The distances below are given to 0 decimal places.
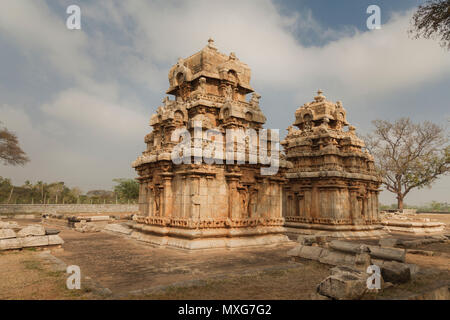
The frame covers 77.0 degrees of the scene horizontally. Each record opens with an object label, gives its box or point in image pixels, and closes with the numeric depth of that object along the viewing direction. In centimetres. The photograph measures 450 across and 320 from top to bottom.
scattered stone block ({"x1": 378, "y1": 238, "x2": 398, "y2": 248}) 1230
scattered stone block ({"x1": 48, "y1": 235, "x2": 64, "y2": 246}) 1105
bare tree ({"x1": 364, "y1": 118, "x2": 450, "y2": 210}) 3538
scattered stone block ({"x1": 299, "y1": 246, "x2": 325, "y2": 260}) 868
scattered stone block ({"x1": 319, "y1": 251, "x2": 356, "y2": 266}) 782
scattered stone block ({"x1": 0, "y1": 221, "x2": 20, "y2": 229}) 1278
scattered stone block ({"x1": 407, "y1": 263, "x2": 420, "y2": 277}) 687
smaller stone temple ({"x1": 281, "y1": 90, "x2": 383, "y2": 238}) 1770
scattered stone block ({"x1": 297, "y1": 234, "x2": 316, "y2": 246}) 1020
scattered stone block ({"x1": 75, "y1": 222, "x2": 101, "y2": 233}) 1818
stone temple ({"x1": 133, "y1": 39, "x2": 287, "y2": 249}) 1164
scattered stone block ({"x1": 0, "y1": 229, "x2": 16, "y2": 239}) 1038
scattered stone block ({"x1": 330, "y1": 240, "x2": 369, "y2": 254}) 757
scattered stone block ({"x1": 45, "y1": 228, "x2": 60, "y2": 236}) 1179
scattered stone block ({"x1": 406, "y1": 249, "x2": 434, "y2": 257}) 1080
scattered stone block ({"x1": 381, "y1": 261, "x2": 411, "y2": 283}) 616
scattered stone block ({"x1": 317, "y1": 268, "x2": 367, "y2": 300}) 496
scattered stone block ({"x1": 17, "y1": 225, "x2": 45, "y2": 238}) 1103
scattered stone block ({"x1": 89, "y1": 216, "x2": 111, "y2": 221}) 2239
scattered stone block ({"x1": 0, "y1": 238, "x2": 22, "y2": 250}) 1000
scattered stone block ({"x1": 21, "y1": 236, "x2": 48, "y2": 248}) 1065
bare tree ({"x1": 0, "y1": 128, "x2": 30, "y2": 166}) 3375
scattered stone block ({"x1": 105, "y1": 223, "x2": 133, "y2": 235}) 1625
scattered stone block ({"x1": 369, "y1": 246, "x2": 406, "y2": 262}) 756
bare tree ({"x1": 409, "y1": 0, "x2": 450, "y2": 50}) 908
